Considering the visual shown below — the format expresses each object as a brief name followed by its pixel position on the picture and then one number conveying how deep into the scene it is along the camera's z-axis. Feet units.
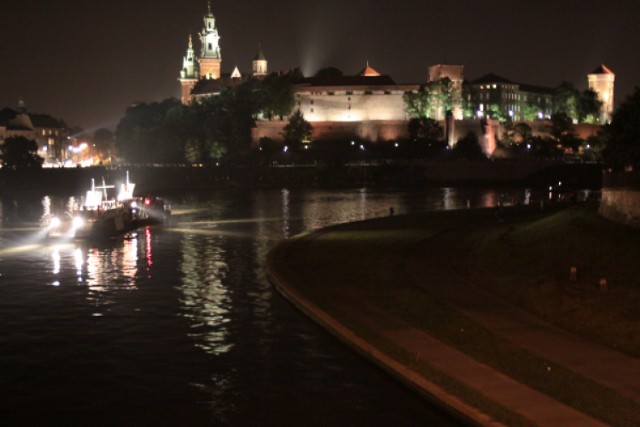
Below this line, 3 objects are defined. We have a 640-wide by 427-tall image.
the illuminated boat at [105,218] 176.96
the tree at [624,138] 148.15
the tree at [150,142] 561.84
